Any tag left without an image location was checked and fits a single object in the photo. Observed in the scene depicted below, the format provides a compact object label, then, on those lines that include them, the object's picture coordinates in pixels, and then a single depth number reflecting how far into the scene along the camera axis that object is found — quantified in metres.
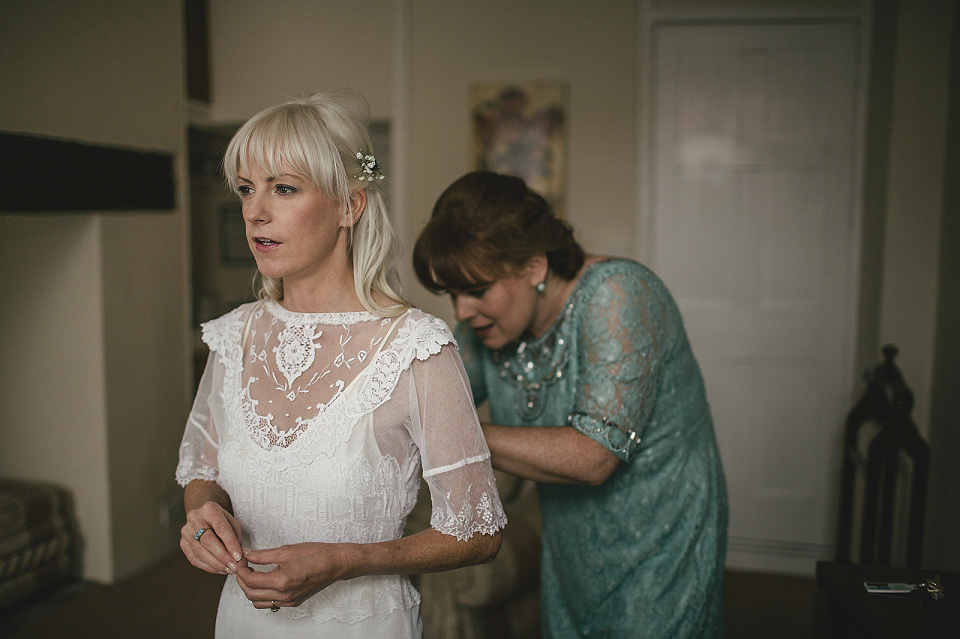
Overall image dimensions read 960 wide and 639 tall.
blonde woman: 1.15
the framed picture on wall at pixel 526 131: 3.69
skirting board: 3.53
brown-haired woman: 1.38
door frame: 3.35
